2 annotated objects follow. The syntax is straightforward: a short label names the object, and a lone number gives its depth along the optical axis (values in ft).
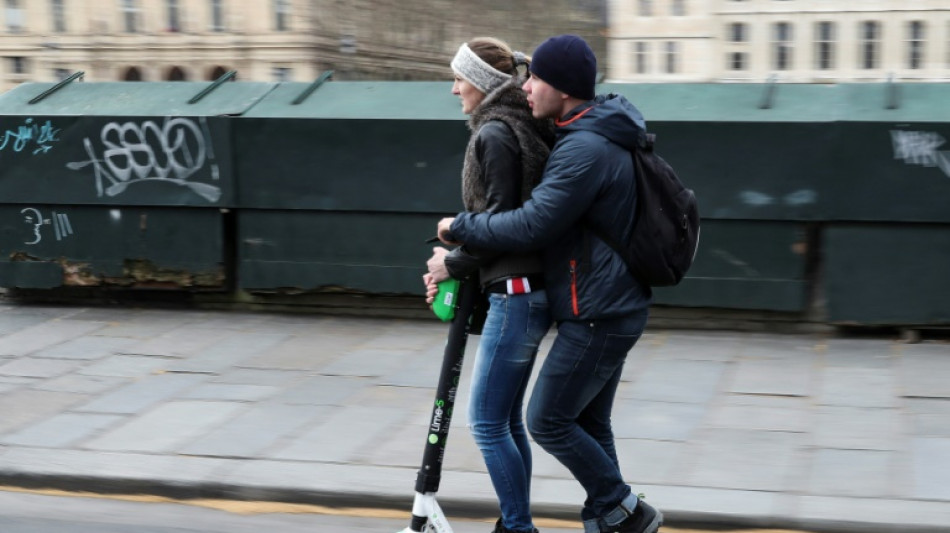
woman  24.48
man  23.75
